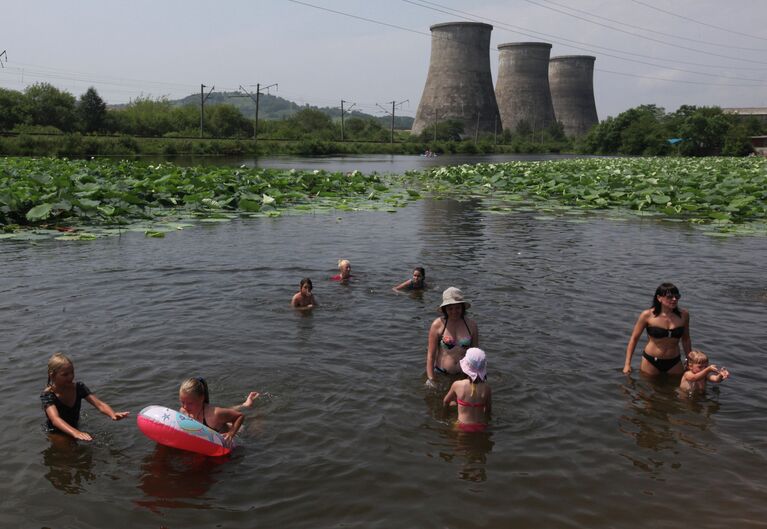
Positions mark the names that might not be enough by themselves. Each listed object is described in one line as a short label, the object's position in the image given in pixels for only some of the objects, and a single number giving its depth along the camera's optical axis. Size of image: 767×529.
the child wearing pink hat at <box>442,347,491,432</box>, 5.60
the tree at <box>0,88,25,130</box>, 61.03
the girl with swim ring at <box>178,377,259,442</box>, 5.29
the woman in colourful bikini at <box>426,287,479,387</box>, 6.67
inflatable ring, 4.92
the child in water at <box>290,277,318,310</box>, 9.44
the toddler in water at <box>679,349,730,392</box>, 6.45
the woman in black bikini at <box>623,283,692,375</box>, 6.94
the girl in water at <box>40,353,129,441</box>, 5.29
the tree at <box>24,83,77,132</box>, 63.91
